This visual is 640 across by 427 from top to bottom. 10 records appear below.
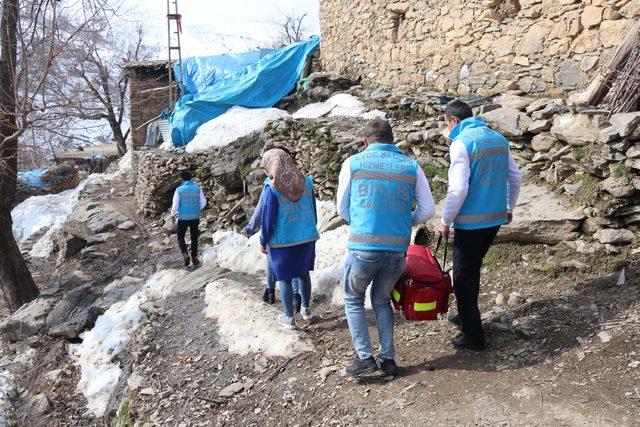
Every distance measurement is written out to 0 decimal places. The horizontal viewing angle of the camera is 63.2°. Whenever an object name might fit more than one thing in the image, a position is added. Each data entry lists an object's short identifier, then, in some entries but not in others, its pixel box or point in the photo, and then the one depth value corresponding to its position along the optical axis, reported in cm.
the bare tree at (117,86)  2253
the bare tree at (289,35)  3275
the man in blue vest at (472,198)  328
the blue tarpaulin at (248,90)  1264
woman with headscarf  421
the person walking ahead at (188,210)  764
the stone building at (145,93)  1773
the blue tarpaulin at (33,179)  2005
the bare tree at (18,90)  727
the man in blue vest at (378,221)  314
